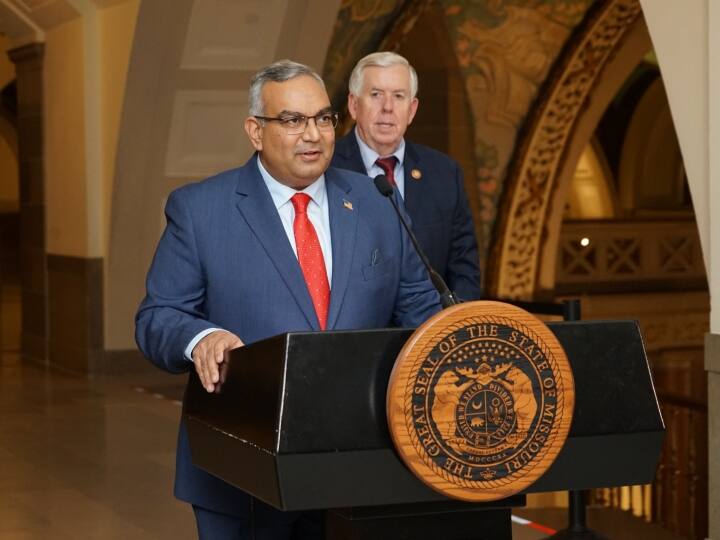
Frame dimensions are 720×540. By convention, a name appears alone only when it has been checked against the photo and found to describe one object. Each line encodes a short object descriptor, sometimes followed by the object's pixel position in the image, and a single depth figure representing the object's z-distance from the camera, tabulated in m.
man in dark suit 7.71
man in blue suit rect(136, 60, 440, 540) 4.81
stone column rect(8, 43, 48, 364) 21.50
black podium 3.83
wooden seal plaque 3.81
